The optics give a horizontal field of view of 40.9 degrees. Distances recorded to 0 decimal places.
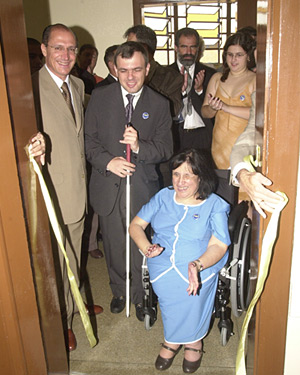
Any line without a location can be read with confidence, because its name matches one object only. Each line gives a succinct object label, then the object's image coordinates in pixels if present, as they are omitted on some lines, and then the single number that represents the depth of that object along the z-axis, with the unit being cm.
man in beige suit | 213
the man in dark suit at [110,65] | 308
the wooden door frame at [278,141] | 121
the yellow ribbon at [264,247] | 133
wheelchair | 211
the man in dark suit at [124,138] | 232
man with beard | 328
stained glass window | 565
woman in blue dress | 213
